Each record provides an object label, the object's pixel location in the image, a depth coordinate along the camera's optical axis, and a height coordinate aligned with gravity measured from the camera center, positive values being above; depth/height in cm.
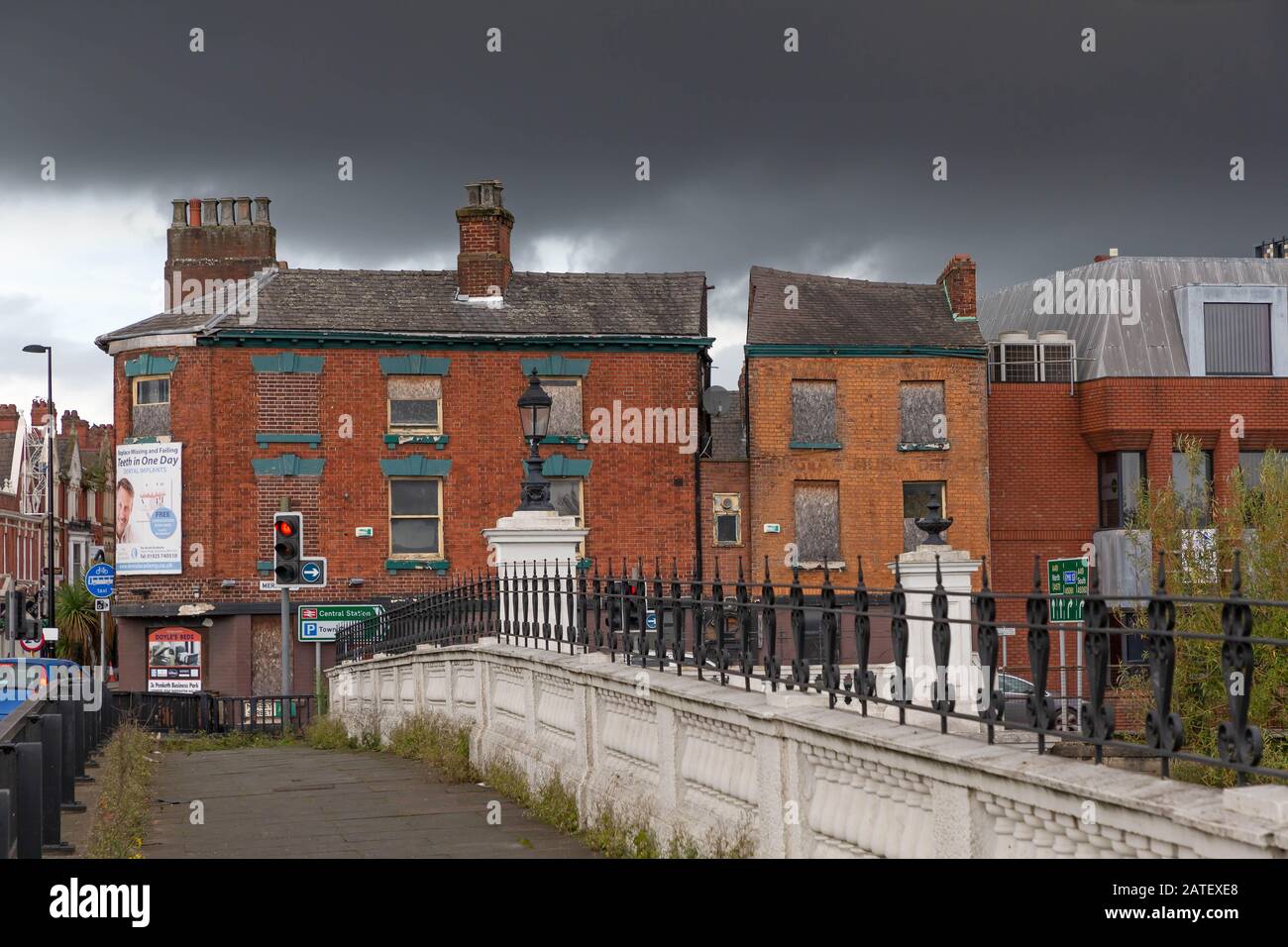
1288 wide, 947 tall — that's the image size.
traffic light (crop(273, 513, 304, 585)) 2222 -49
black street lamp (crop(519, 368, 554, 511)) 1672 +84
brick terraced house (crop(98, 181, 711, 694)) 3522 +191
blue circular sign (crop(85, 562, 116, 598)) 3447 -145
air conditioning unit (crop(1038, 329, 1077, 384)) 3850 +367
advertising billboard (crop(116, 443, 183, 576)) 3525 +20
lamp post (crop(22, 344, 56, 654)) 4819 +86
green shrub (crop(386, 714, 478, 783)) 1569 -267
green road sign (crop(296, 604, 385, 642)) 3516 -248
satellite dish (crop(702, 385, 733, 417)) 3541 +246
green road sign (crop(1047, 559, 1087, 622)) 2568 -136
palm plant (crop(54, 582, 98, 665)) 5166 -370
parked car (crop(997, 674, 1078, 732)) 2175 -307
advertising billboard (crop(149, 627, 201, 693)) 3559 -339
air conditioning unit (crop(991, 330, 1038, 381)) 3881 +363
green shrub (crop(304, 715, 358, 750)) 2300 -343
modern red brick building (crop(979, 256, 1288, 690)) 3731 +225
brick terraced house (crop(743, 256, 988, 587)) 3597 +168
